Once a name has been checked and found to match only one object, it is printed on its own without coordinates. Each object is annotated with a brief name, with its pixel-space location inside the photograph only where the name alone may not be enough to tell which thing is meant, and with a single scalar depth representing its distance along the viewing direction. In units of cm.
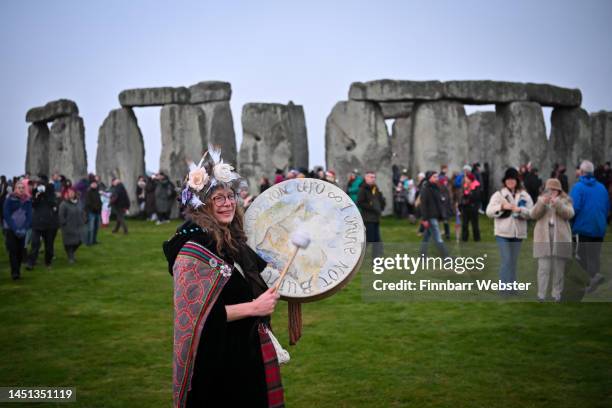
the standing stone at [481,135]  3603
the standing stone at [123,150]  2777
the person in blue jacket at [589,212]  1034
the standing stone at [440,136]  2470
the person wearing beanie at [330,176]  1583
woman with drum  394
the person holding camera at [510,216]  1020
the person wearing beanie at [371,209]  1383
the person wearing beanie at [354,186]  1616
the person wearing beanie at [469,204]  1669
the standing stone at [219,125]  2714
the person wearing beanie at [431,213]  1356
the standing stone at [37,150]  3209
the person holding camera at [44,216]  1374
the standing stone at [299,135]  2956
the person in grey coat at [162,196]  2397
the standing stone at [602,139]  3162
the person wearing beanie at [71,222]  1472
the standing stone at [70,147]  2942
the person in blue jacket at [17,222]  1260
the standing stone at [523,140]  2514
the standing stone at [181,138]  2711
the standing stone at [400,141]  3616
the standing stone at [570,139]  2686
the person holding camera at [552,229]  984
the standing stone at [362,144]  2475
